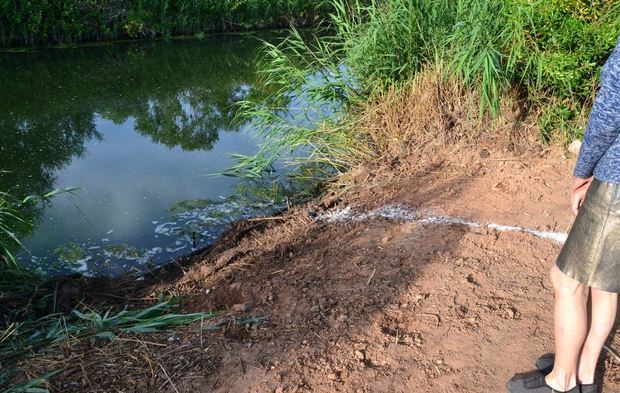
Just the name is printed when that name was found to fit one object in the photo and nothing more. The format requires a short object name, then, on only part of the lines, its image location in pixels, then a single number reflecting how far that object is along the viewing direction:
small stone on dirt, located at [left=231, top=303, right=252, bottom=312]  2.65
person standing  1.68
